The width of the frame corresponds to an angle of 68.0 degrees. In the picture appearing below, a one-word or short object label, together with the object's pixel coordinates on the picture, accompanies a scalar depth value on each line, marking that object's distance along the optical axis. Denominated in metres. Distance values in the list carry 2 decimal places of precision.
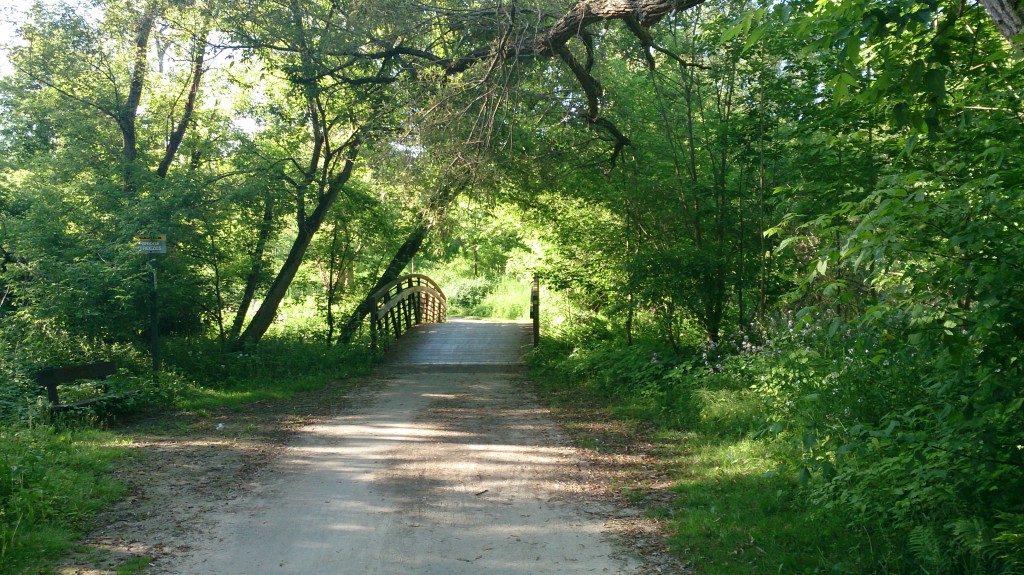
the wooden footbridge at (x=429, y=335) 14.84
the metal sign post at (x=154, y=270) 9.69
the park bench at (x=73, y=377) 8.03
